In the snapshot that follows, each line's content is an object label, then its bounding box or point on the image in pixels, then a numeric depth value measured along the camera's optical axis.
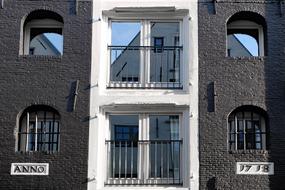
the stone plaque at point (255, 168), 14.11
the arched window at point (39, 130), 14.72
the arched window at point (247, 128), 14.61
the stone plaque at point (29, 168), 14.22
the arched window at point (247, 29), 15.35
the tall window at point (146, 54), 14.98
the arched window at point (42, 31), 15.51
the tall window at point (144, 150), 14.42
